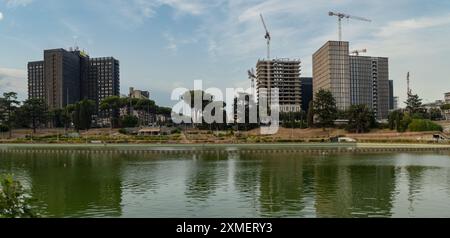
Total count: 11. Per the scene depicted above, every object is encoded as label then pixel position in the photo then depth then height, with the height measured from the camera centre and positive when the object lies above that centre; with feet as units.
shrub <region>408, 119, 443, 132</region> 288.51 +1.32
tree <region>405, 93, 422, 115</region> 370.73 +20.71
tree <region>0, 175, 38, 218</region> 24.68 -4.14
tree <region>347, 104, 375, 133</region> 316.81 +6.92
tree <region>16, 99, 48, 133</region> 367.25 +15.13
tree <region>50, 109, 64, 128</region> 410.93 +12.74
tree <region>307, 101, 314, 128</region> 344.28 +10.22
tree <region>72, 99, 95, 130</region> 379.96 +12.88
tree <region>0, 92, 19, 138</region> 373.65 +20.79
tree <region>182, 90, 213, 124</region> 371.15 +25.46
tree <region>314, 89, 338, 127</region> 334.24 +15.86
